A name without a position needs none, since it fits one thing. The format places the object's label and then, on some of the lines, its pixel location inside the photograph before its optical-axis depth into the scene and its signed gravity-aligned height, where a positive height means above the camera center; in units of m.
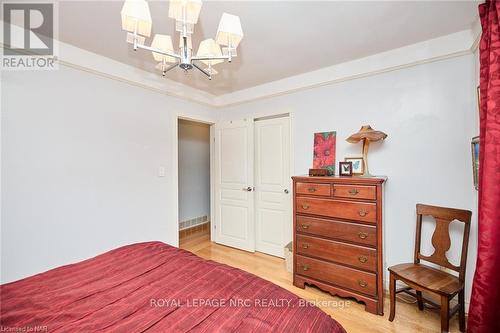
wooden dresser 2.04 -0.68
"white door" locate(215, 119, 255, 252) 3.54 -0.26
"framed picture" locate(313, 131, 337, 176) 2.78 +0.22
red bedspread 0.94 -0.64
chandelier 1.16 +0.80
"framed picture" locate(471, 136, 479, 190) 1.83 +0.07
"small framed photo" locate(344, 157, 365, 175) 2.55 +0.03
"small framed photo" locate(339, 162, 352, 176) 2.49 -0.01
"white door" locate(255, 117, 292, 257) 3.24 -0.26
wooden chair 1.68 -0.89
